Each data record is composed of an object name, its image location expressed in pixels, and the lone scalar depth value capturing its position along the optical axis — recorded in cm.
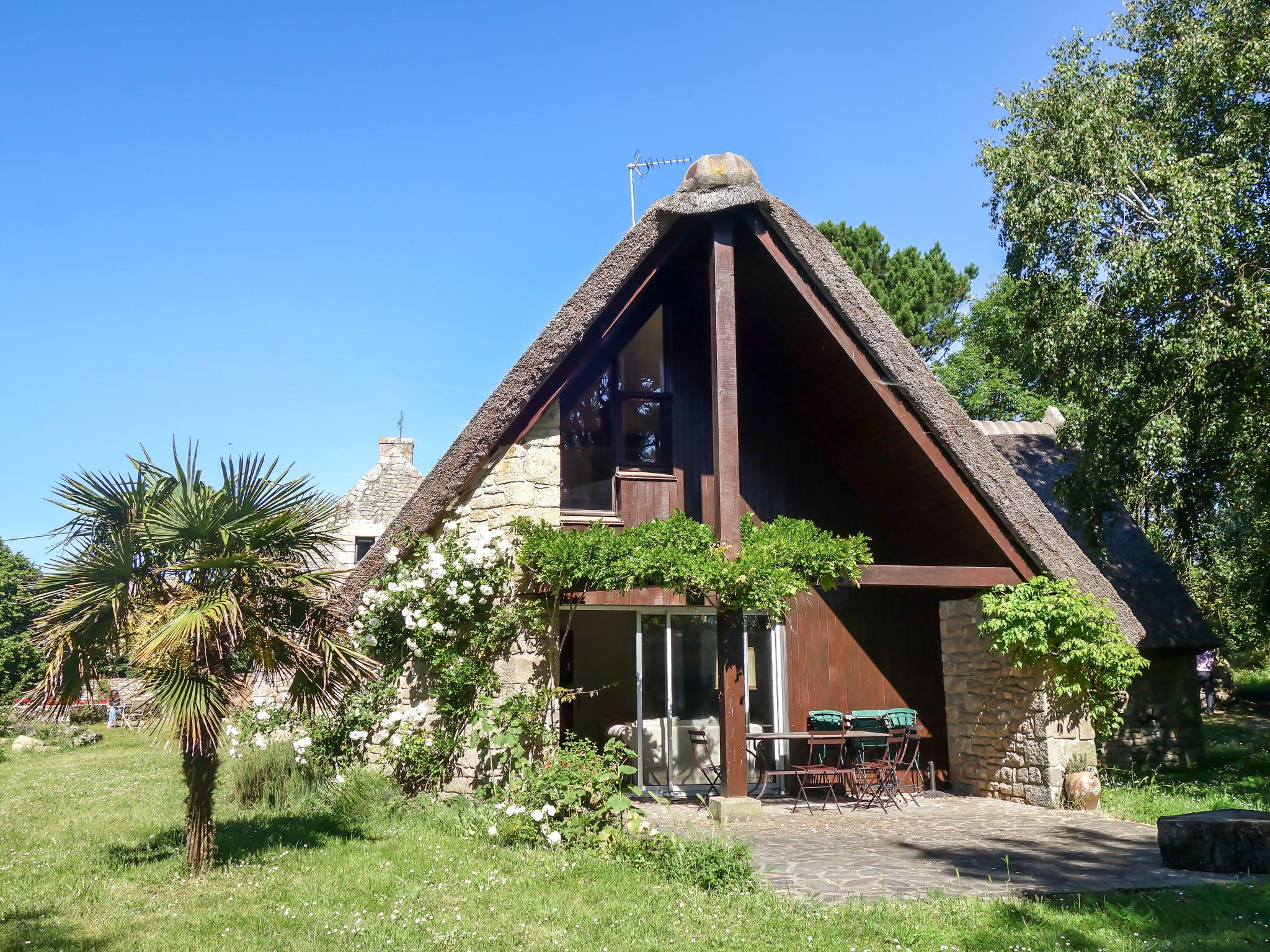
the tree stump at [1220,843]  587
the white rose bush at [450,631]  822
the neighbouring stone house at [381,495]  2011
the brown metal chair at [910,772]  1005
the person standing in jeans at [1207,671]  1928
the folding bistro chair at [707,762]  966
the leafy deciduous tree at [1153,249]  971
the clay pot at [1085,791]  852
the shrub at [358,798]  759
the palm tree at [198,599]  562
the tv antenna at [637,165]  1124
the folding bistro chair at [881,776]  898
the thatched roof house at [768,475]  874
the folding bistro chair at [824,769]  860
